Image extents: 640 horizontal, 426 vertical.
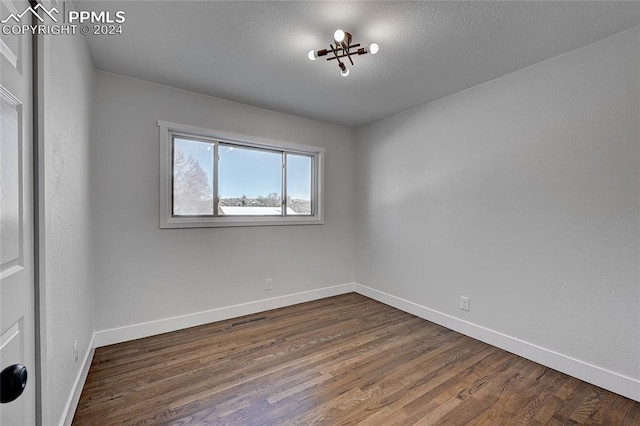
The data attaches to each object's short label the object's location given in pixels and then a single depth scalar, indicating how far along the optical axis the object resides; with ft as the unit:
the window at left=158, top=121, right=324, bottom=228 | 9.48
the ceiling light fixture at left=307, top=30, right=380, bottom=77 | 6.01
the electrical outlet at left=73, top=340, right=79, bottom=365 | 5.77
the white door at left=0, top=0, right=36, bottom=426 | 2.72
